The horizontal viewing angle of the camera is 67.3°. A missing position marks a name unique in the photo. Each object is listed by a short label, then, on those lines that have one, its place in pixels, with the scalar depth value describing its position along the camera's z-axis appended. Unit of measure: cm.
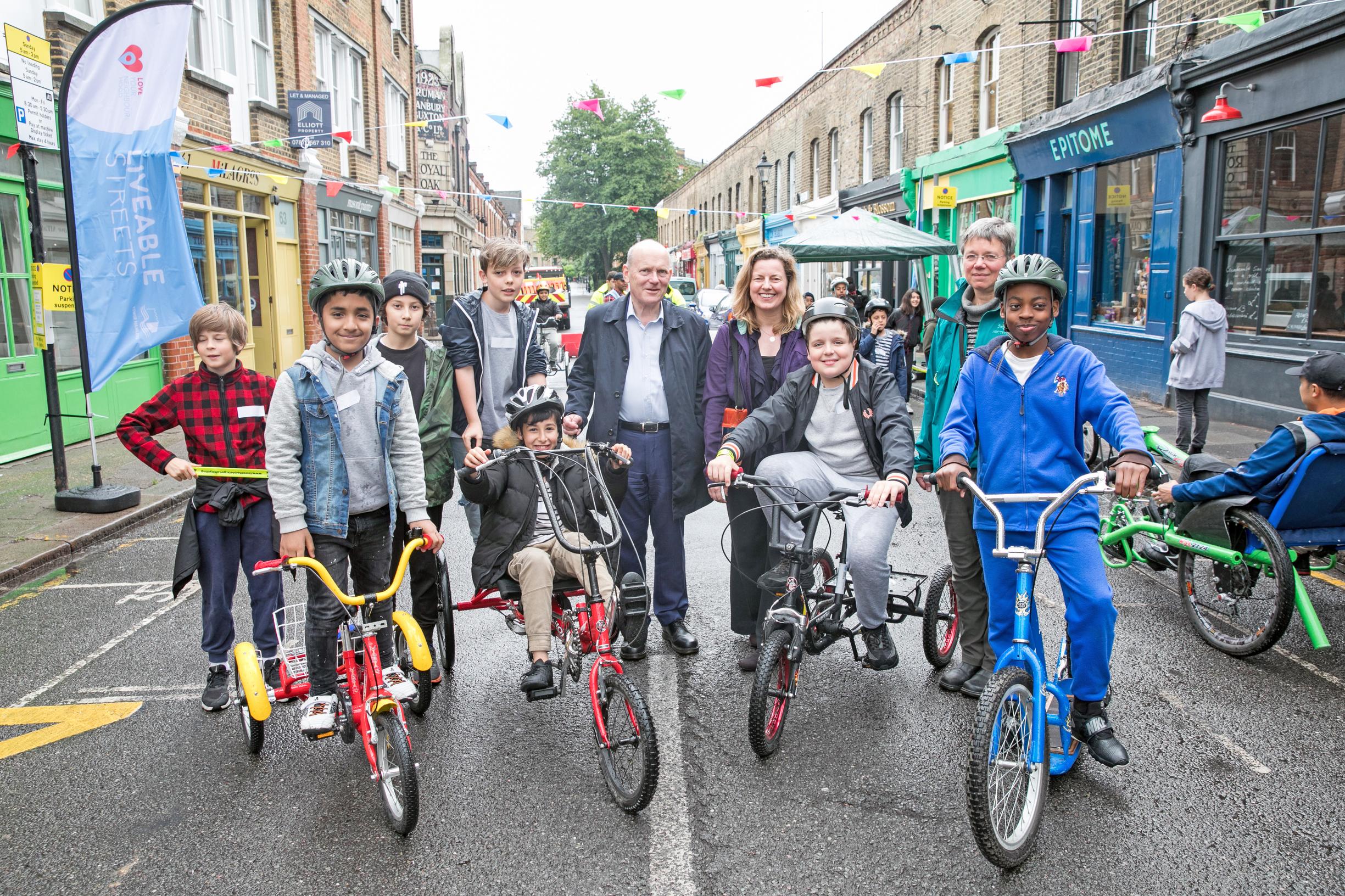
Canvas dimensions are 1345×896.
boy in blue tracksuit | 361
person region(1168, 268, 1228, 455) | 974
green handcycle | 478
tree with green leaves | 6094
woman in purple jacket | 496
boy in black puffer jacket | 422
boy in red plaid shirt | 440
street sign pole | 836
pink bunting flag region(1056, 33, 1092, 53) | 1154
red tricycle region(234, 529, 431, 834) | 336
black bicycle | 388
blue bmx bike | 303
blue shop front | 1378
